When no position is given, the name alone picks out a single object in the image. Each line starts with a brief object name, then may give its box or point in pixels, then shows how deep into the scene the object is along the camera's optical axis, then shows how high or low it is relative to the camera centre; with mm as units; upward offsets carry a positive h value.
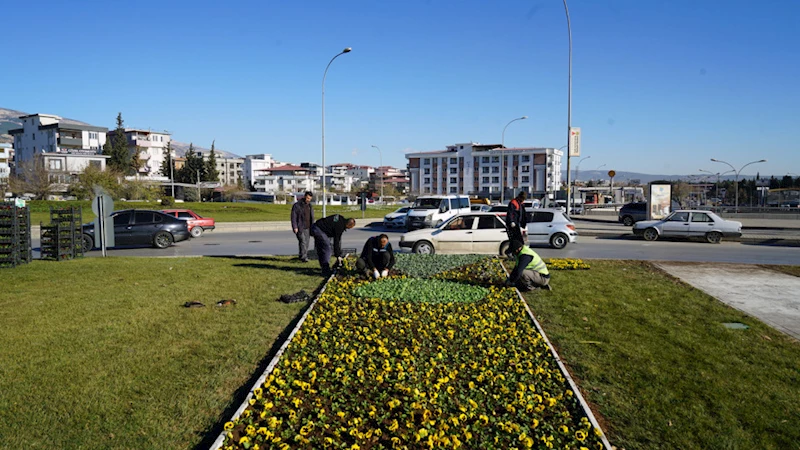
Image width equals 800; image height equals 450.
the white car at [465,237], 17188 -1447
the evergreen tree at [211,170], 95875 +4231
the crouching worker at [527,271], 10671 -1622
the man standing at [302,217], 14281 -644
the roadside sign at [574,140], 25750 +2453
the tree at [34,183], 49531 +1097
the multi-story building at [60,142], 83750 +9497
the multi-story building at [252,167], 147500 +7345
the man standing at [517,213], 16234 -650
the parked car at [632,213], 38094 -1585
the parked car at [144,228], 20516 -1329
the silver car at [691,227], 23344 -1597
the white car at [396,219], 31875 -1593
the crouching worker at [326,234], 12938 -992
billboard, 31156 -608
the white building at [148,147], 103312 +9405
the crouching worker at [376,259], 11945 -1491
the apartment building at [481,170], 109375 +4681
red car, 27141 -1435
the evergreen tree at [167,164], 94169 +5302
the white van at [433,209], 29281 -965
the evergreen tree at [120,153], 85250 +6575
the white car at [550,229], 20234 -1417
